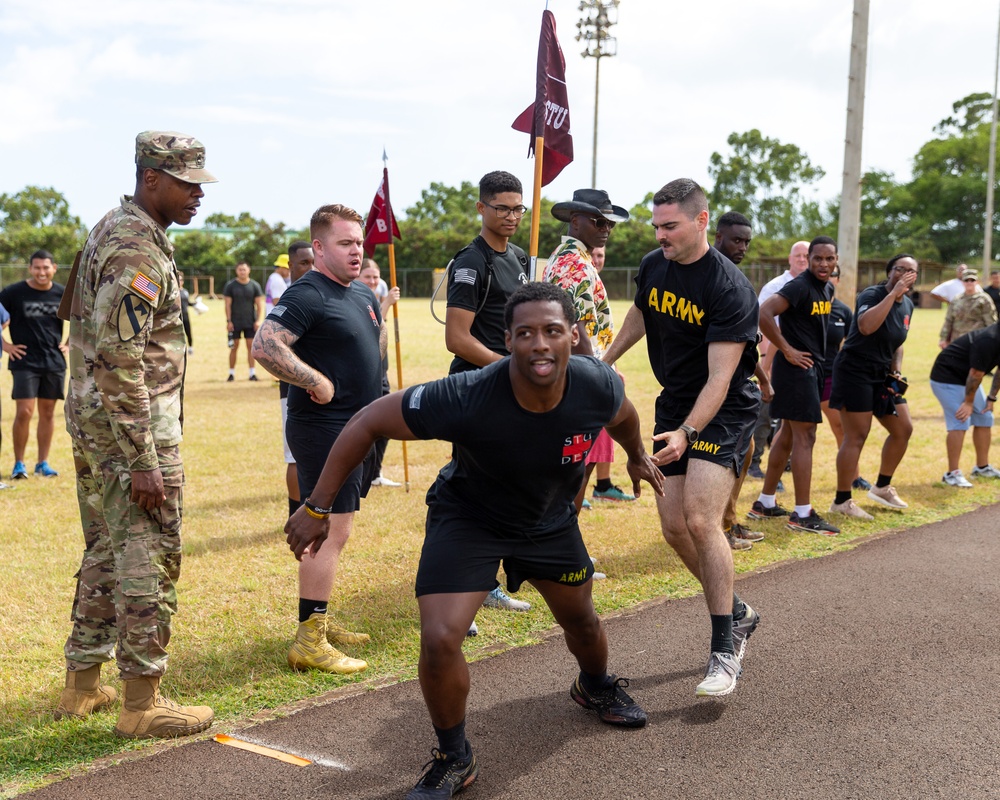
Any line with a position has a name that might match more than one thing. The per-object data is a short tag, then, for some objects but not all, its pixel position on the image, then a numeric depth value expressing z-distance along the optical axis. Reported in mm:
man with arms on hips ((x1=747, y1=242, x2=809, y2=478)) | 9490
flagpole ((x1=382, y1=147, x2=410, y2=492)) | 9205
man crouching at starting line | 3643
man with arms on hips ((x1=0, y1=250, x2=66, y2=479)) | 9945
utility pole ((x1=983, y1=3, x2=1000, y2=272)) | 42938
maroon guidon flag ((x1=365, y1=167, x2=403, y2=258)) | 9723
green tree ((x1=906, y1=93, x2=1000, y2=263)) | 86062
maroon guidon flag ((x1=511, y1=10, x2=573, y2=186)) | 6402
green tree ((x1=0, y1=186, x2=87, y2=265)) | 74250
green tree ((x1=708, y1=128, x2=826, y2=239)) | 96750
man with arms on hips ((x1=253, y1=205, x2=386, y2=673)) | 4973
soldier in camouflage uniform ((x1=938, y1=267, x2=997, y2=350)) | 12523
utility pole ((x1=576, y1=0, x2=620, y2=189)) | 38594
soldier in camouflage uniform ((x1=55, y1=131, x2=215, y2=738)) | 3963
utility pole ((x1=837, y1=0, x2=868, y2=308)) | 14914
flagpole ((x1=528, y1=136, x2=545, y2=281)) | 6031
